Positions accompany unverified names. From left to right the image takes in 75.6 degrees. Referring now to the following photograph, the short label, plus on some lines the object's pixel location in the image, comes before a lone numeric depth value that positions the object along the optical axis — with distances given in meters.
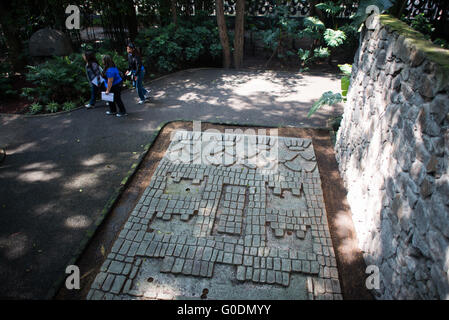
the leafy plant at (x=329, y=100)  6.60
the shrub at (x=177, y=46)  10.91
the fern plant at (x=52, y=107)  8.26
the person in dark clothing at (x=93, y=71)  7.64
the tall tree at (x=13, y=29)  10.29
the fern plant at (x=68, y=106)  8.34
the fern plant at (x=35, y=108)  8.26
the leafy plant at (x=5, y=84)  9.06
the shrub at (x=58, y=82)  8.46
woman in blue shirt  7.16
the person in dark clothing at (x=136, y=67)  7.95
